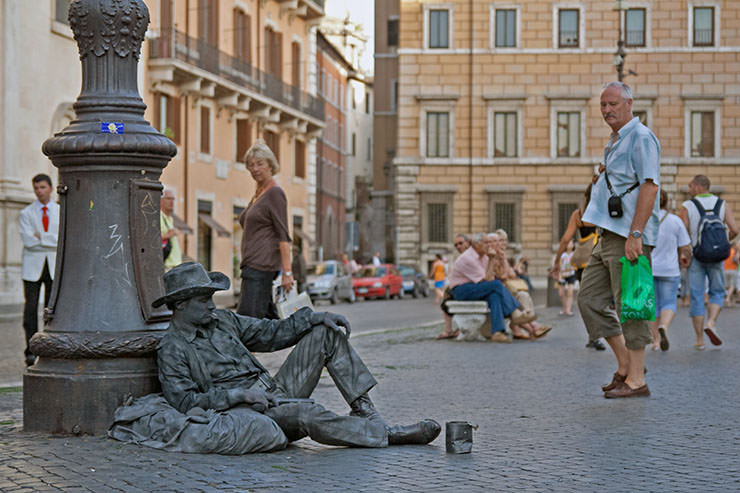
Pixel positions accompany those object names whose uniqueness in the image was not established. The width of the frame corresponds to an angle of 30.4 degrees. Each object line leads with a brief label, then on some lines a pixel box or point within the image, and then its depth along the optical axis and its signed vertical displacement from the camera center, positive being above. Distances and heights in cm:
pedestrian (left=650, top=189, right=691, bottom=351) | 1402 -44
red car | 4334 -204
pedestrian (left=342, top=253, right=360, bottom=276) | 4766 -169
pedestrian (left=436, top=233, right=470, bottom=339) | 1738 -132
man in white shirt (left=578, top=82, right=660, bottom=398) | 934 -3
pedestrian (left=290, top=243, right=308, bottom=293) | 3466 -127
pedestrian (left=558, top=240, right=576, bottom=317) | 2483 -122
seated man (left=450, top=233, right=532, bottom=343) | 1689 -86
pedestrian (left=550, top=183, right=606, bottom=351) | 1338 -21
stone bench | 1705 -123
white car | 3844 -183
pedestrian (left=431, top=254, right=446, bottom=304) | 4010 -171
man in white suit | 1230 -30
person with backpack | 1432 -25
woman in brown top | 1032 -18
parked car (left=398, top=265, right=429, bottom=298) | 4775 -221
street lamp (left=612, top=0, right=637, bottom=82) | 3741 +467
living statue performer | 646 -85
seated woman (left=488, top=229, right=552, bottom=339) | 1719 -86
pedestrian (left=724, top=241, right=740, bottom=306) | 2978 -125
